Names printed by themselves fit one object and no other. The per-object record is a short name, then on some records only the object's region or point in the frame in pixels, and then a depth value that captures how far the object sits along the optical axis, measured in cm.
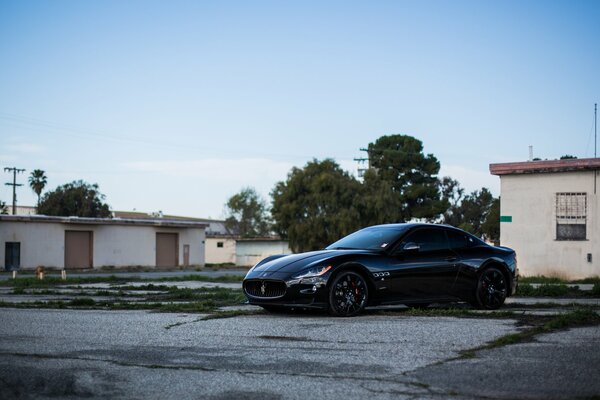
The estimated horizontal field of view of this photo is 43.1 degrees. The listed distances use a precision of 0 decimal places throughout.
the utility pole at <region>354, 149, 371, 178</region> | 7704
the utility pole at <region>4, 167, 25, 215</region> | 8440
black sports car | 1054
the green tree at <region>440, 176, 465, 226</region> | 9912
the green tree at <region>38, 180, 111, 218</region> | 9050
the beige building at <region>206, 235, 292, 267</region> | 8352
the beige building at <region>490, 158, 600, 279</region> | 2542
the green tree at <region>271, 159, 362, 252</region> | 6953
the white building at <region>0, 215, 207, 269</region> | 5241
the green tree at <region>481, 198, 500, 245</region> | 8425
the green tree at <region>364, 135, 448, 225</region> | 8412
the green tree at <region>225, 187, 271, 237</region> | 11925
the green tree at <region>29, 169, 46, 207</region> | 9462
